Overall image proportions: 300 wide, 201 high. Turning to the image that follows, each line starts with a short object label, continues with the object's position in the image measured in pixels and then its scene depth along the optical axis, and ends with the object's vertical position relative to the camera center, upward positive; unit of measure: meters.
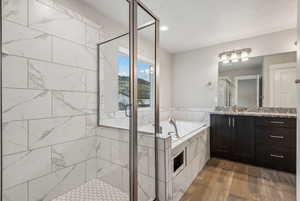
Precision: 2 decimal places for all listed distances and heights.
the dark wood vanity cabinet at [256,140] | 2.25 -0.69
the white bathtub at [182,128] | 1.72 -0.51
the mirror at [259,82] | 2.53 +0.34
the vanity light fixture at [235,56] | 2.85 +0.89
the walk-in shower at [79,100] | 1.30 +0.00
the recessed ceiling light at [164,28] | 2.46 +1.23
